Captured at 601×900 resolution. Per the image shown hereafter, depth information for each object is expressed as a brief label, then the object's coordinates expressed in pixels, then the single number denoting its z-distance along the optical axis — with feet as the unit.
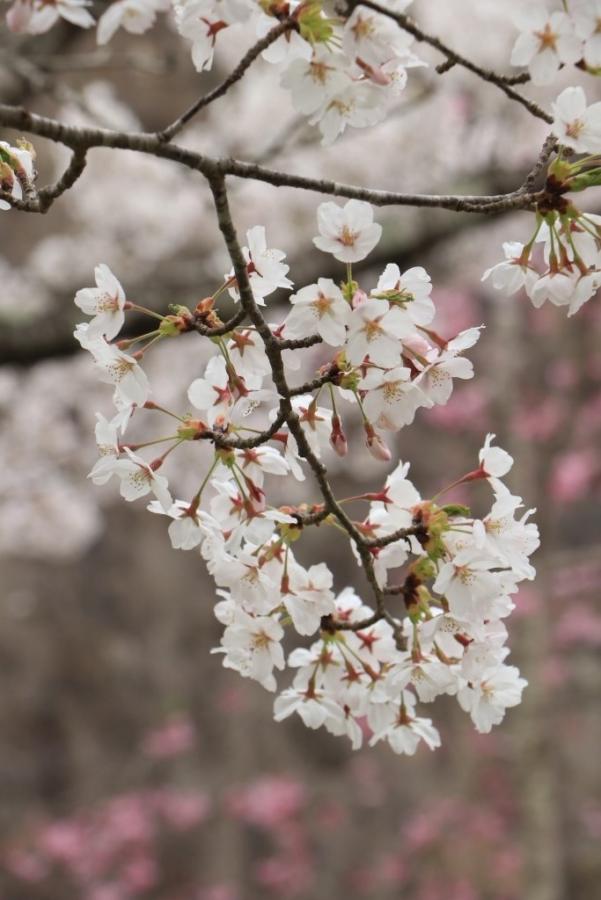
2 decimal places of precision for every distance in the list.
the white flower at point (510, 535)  5.53
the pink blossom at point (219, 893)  26.20
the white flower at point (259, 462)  5.64
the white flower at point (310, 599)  5.66
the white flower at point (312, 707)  5.79
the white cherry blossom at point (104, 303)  5.55
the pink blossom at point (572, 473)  27.46
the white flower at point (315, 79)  5.42
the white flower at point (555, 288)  5.56
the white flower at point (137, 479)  5.60
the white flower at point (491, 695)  5.70
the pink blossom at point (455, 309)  32.38
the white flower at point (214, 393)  5.63
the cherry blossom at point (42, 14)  5.27
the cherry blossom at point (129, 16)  5.30
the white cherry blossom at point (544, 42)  5.37
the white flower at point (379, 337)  5.42
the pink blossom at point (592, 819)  25.78
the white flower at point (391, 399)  5.49
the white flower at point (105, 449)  5.61
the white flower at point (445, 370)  5.53
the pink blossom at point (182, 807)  27.12
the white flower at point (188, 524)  5.64
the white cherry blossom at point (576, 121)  5.38
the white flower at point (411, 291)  5.47
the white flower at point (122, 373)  5.55
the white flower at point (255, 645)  5.70
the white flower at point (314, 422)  5.70
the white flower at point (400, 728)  5.74
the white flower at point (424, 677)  5.64
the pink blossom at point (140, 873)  26.15
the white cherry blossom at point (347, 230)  5.48
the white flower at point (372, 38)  5.38
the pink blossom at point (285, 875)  26.33
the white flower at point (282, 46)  5.43
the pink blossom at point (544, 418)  27.12
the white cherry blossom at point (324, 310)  5.43
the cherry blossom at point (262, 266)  5.52
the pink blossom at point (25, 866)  25.83
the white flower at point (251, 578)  5.62
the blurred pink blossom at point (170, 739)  28.35
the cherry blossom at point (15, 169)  5.58
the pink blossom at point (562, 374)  31.63
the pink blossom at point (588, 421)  29.64
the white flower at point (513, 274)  5.61
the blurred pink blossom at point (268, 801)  26.96
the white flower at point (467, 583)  5.51
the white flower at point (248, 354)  5.57
